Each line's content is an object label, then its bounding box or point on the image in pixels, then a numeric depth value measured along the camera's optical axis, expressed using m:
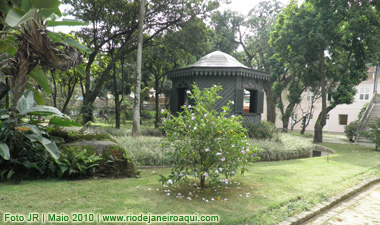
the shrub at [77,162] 5.58
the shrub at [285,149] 10.47
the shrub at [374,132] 13.94
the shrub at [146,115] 32.53
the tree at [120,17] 15.09
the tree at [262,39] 25.59
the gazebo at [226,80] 13.46
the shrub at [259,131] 13.35
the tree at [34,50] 4.74
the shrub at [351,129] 19.81
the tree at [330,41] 15.72
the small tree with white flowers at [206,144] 4.91
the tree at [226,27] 26.41
